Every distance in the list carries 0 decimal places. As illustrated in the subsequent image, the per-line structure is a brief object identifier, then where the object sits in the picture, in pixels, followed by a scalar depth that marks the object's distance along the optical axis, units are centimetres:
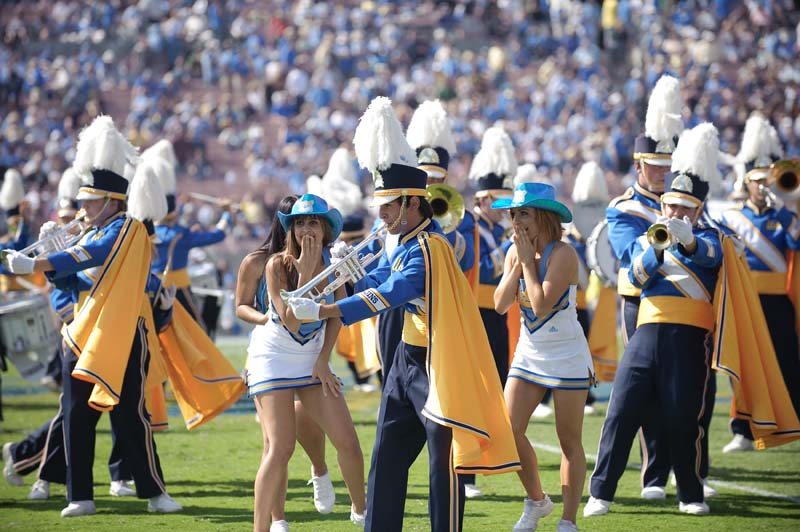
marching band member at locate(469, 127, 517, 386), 1648
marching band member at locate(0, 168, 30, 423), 2419
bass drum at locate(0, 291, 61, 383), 2311
